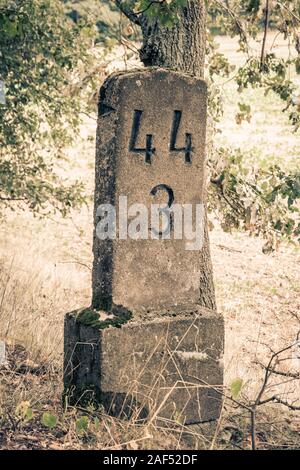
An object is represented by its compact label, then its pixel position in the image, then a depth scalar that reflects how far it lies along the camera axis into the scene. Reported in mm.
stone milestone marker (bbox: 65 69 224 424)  5031
